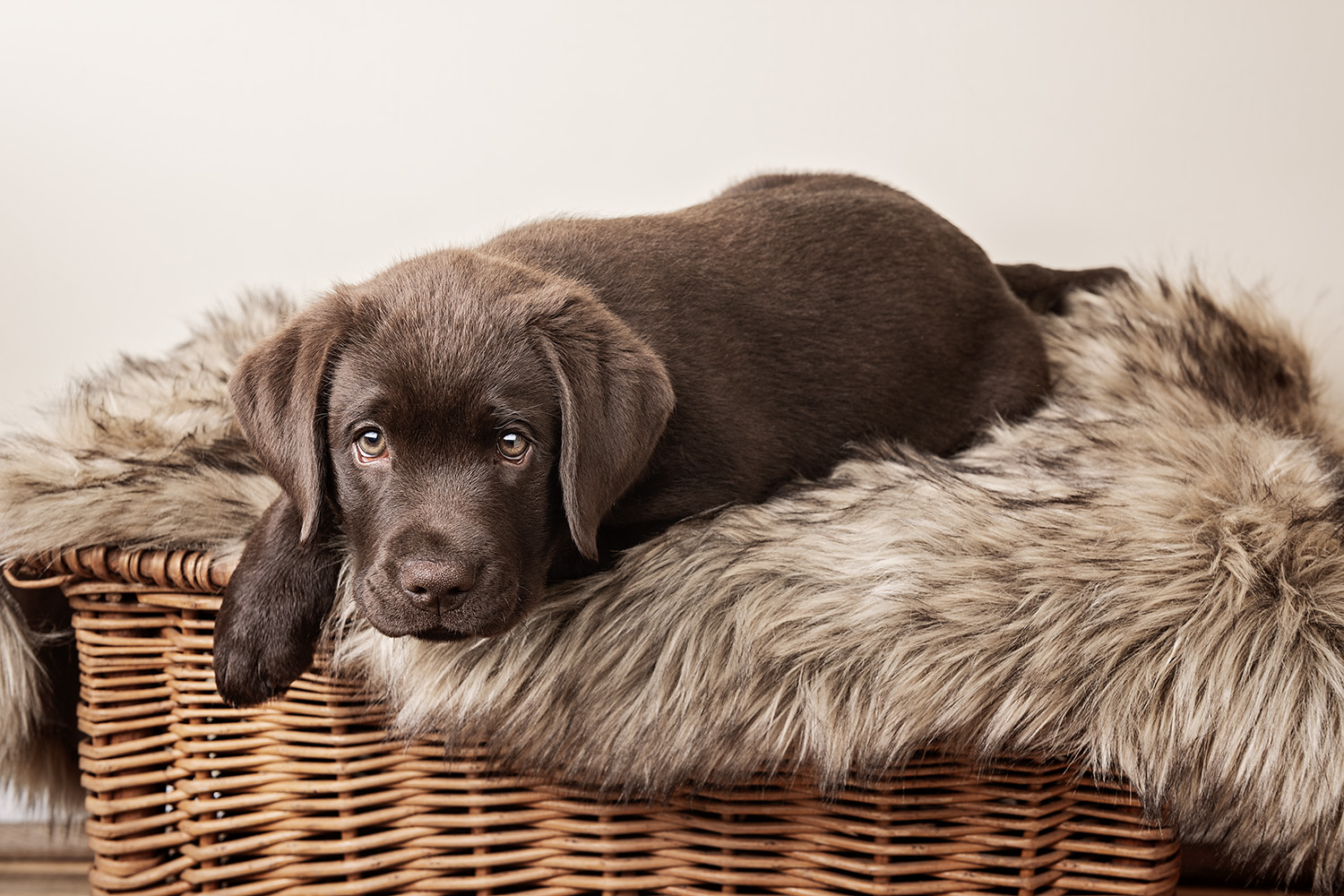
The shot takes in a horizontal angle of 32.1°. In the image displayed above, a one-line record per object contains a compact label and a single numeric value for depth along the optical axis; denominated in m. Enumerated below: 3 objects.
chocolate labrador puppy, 0.85
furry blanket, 0.84
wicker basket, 0.88
